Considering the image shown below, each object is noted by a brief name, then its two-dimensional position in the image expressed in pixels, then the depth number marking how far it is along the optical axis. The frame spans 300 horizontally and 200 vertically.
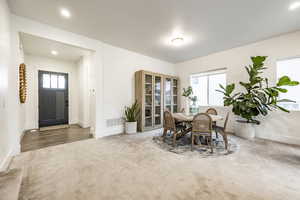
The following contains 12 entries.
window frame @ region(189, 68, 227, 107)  4.59
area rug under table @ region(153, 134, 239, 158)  2.54
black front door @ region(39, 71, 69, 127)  4.70
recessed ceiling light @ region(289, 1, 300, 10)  2.17
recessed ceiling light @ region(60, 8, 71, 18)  2.34
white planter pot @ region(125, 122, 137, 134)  4.00
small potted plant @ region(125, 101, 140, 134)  4.00
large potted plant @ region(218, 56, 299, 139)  3.20
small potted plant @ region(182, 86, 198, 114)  3.57
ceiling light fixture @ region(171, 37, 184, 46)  3.23
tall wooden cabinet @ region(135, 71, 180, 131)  4.29
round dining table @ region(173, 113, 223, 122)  2.76
